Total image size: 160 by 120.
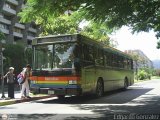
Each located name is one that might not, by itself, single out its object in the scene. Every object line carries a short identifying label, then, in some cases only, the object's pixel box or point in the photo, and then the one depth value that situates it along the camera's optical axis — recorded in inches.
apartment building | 1935.2
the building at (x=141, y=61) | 2796.1
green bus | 402.2
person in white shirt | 461.9
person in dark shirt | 463.6
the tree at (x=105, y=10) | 271.6
